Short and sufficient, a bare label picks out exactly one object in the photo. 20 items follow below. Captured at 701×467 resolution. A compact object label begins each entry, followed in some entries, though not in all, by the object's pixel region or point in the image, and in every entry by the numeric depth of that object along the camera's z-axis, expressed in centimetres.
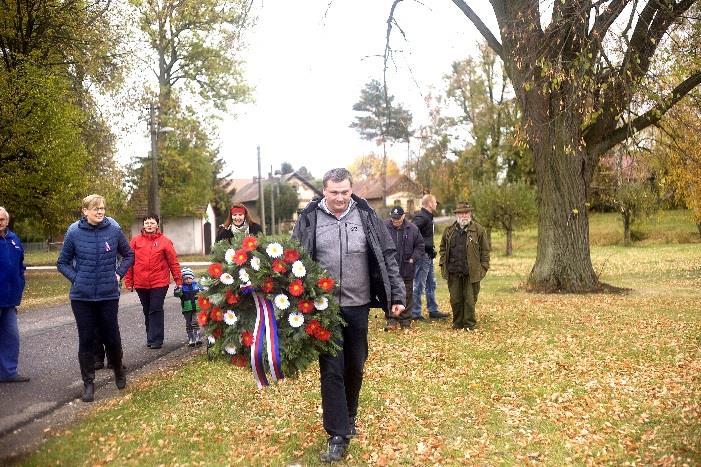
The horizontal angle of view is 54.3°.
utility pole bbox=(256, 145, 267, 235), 4416
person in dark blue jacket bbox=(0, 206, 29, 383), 785
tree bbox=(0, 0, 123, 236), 2233
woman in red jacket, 957
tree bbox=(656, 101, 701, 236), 1662
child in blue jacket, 986
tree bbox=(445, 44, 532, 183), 4538
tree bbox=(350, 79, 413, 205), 5318
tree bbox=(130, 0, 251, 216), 3319
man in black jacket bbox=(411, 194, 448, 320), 1178
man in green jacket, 1048
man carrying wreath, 515
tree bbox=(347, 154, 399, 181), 4269
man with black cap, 1097
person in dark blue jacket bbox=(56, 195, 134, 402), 700
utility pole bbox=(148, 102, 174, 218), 2817
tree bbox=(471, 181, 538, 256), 3919
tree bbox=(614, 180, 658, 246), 3909
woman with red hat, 890
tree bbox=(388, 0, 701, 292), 1288
